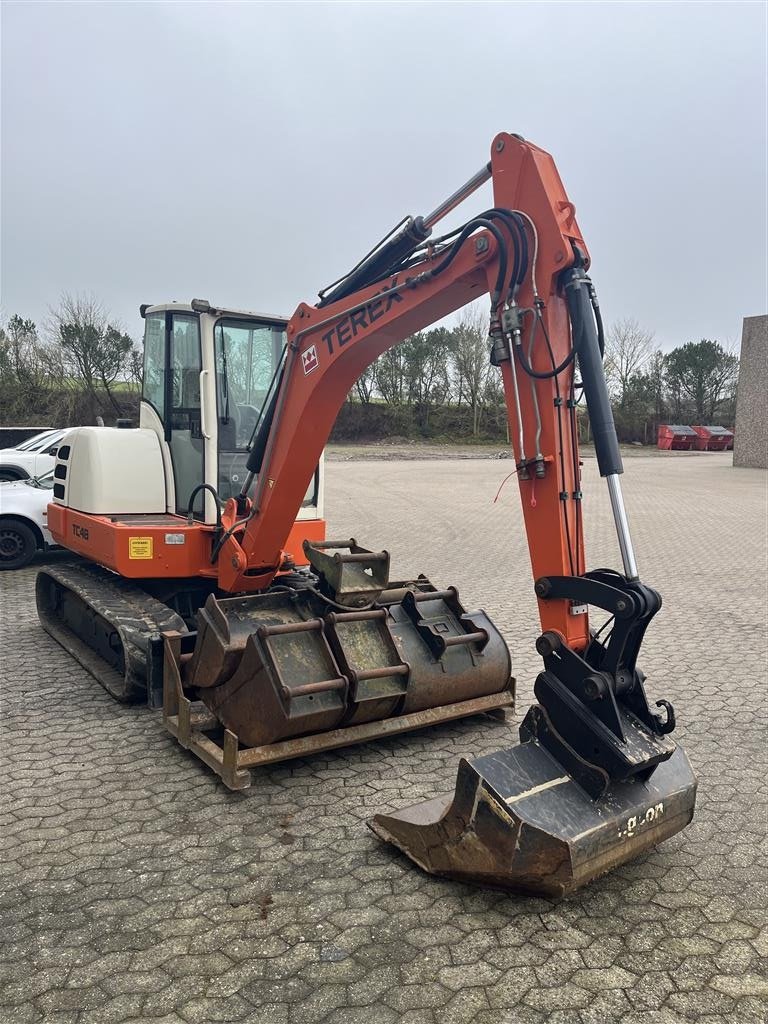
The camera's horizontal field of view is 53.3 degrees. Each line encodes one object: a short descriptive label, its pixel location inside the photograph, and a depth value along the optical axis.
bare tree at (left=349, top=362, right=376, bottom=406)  47.75
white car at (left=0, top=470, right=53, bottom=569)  9.90
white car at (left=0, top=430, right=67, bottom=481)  12.45
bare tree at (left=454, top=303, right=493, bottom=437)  47.56
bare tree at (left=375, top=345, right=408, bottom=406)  48.31
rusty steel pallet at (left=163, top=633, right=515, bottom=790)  3.95
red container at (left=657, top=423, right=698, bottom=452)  47.78
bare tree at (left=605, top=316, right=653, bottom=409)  52.81
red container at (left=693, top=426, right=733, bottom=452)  47.47
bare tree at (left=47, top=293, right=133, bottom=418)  34.59
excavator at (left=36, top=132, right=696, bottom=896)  3.08
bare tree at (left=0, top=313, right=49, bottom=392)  34.22
